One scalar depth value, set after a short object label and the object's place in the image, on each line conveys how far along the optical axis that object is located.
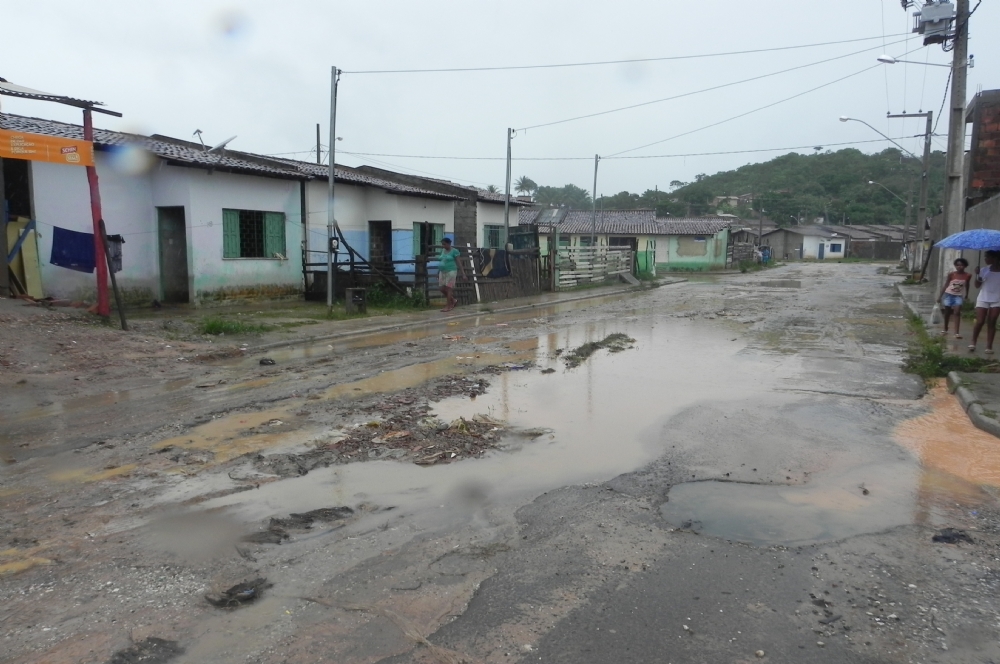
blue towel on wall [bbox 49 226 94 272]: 15.53
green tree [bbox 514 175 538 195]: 91.50
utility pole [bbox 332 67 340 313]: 16.39
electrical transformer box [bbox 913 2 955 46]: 15.38
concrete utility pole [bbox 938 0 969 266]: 14.81
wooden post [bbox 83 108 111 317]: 12.55
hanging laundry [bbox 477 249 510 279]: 22.52
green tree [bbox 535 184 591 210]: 96.09
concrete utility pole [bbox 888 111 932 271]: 33.62
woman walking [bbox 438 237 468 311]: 19.12
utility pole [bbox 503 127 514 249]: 27.93
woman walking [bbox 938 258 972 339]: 12.70
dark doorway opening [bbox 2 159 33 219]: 14.95
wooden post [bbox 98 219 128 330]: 12.49
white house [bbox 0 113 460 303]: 15.70
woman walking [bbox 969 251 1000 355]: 11.38
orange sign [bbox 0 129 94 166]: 11.69
